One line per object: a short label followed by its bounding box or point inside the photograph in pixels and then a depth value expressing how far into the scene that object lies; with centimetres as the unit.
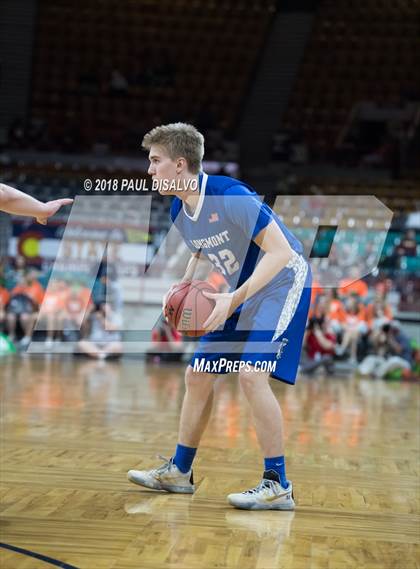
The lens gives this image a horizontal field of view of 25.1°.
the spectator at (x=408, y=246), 1334
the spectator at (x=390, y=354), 1225
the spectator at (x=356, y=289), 1315
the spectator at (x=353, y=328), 1270
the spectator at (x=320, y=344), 1238
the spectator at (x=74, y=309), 1319
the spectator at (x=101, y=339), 1284
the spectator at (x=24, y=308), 1328
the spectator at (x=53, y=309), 1319
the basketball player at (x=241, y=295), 377
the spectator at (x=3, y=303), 1334
